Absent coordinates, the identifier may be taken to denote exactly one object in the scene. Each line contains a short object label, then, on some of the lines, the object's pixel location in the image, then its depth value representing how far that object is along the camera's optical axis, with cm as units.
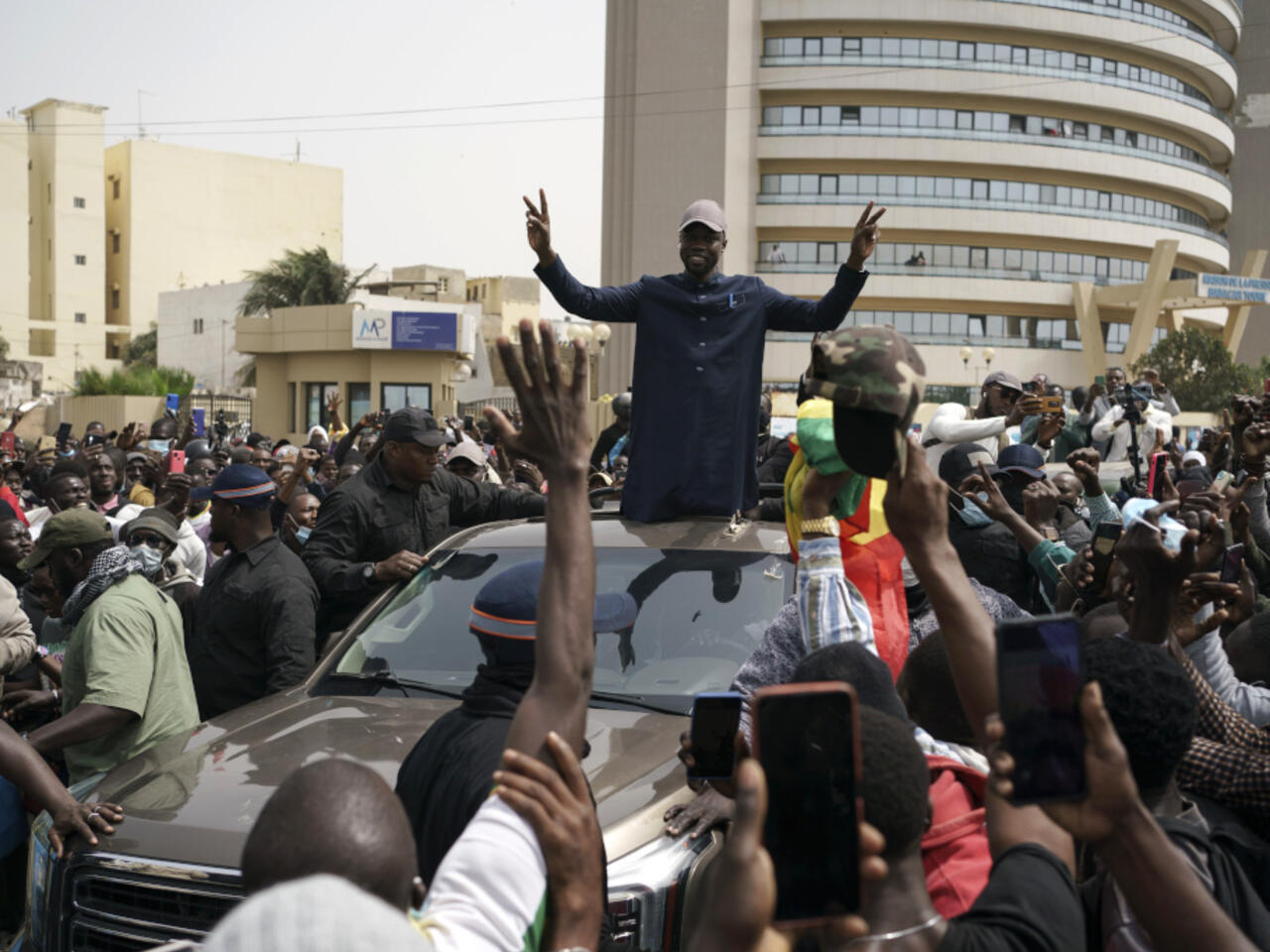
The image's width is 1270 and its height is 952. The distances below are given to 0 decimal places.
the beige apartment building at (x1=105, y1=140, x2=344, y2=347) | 7994
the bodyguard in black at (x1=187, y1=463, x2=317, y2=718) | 526
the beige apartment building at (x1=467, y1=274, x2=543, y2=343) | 8044
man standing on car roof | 555
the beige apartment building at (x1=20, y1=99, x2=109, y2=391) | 7500
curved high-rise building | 5603
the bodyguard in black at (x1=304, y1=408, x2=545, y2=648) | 618
